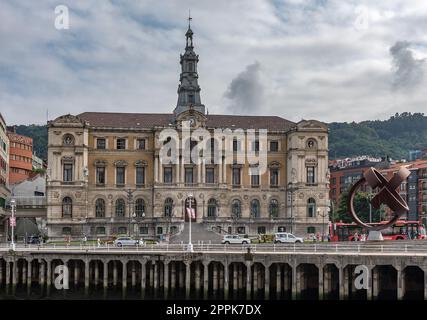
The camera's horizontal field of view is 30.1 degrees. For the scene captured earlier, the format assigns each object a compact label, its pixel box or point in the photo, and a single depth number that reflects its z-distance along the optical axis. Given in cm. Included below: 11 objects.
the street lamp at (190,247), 7244
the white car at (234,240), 9379
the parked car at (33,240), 10619
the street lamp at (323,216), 12578
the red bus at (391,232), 9384
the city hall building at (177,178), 12181
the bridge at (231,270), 6494
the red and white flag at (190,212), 7819
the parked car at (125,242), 8962
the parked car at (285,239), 9425
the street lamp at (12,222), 7917
